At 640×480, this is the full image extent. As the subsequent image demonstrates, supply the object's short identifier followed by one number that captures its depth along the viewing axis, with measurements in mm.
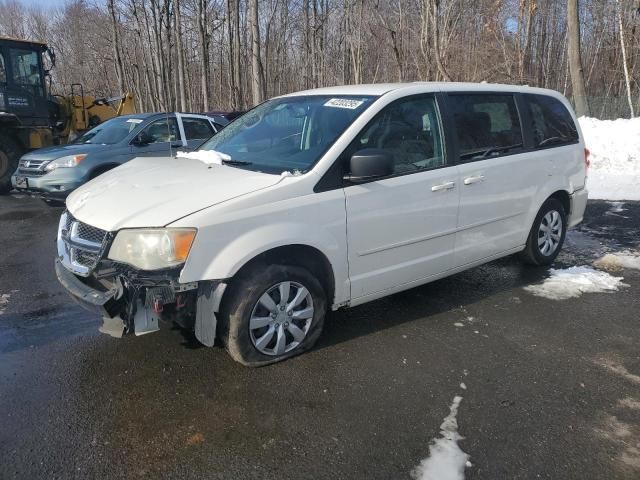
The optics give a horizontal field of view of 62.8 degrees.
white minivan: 3160
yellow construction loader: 11570
